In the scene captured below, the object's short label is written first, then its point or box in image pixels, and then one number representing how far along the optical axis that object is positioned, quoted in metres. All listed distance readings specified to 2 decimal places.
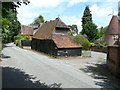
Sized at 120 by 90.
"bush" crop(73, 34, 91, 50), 16.04
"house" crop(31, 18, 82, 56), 14.86
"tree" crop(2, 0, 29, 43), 4.84
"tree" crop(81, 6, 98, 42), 30.38
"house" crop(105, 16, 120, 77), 8.84
